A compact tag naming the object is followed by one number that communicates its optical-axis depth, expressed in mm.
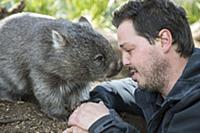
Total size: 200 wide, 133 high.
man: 2988
